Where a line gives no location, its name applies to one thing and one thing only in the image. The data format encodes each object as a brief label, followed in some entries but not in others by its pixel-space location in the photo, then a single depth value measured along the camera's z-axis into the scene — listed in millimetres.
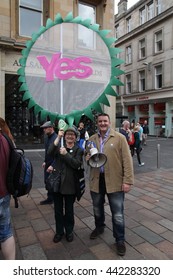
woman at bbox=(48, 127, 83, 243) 3152
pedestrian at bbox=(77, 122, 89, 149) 7189
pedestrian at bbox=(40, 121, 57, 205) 4496
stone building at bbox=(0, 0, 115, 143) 10319
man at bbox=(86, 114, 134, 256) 3053
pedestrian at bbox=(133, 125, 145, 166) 9172
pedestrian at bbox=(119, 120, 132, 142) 7960
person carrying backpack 2410
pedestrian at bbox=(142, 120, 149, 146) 18969
